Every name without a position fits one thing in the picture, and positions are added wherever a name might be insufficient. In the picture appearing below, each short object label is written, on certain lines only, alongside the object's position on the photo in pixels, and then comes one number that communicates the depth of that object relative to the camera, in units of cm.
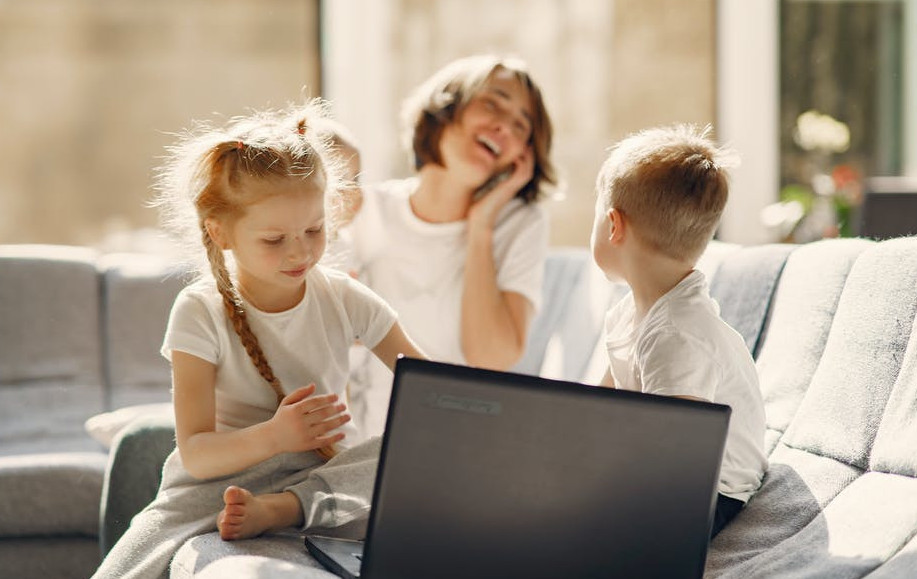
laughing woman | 366
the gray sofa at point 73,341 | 421
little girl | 285
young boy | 286
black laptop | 251
